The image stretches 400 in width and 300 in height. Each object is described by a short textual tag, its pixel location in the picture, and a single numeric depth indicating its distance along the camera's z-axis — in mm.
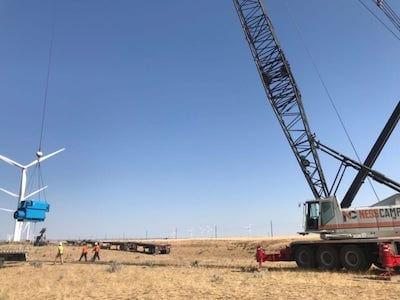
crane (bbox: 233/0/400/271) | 22516
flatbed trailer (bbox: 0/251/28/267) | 31719
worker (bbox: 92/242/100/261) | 36531
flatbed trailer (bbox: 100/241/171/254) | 50503
